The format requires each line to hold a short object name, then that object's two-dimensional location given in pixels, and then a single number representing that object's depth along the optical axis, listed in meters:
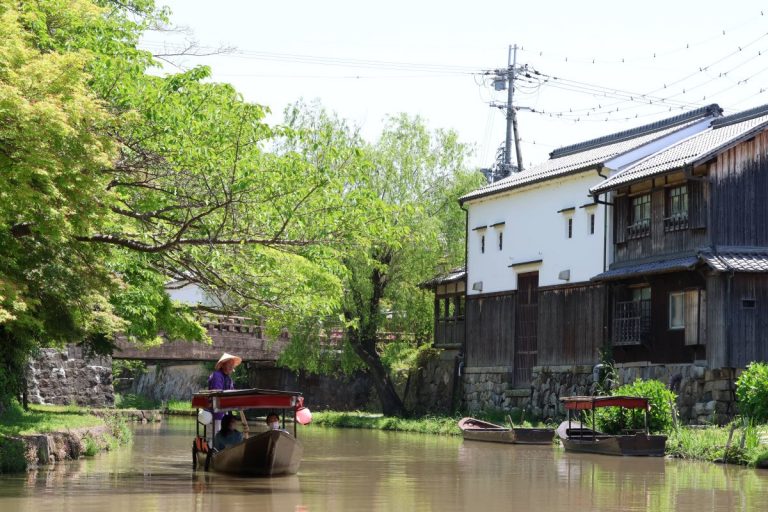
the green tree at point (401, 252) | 48.34
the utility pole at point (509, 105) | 56.72
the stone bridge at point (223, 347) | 52.31
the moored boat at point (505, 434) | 35.84
